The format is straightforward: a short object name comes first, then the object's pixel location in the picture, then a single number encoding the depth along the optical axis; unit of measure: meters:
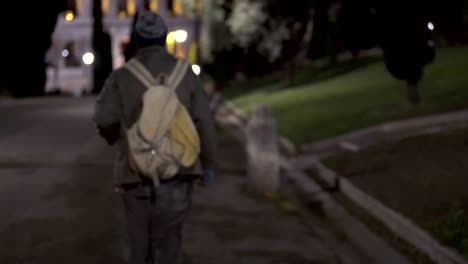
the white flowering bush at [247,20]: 38.03
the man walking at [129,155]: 4.65
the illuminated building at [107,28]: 67.94
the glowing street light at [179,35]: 42.56
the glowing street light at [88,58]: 61.22
